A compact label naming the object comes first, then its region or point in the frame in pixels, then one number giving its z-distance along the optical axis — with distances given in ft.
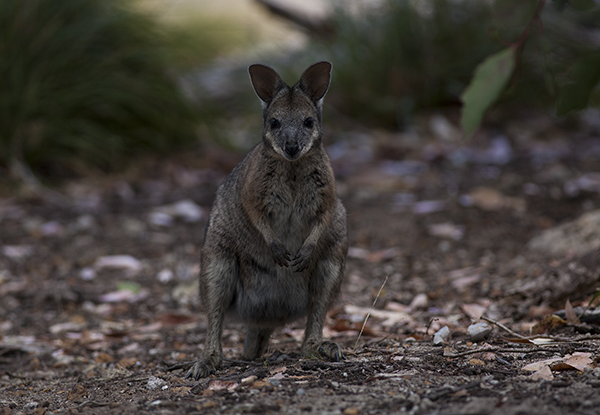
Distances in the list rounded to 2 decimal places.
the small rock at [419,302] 28.33
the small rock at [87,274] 34.81
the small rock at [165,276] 34.47
